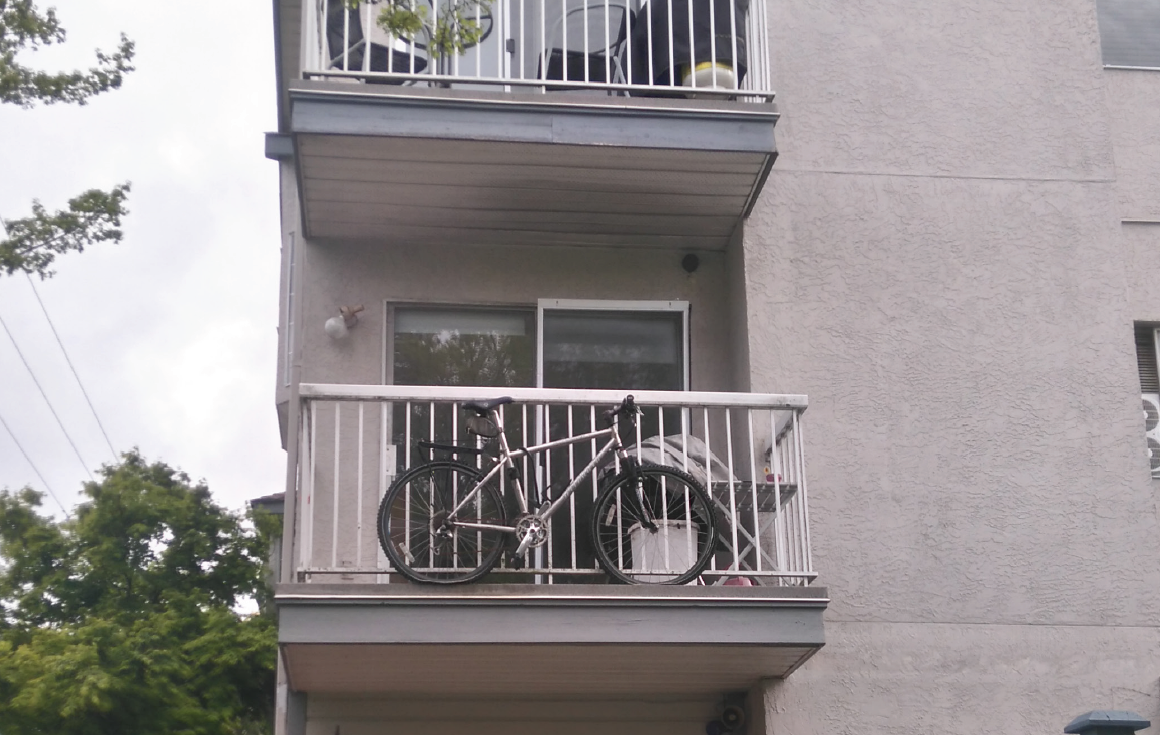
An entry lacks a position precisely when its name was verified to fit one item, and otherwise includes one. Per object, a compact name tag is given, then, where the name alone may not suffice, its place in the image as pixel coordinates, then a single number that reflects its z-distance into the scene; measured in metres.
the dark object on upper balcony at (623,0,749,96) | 8.31
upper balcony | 7.71
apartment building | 7.26
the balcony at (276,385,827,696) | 6.73
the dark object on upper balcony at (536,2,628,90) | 8.55
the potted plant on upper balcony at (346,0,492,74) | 7.61
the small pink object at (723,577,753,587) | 7.39
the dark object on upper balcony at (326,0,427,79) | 8.80
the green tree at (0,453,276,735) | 21.64
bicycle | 6.91
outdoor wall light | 8.33
